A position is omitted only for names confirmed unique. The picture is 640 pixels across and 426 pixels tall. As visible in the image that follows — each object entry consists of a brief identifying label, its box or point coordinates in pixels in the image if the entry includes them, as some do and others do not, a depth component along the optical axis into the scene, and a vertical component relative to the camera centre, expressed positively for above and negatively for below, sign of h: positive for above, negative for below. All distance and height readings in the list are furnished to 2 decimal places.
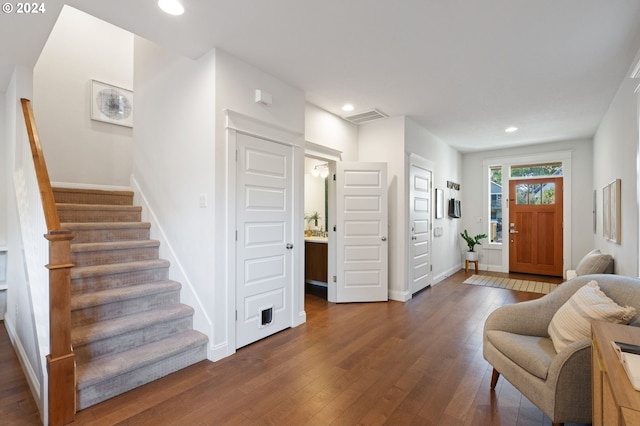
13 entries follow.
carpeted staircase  2.20 -0.81
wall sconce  5.56 +0.79
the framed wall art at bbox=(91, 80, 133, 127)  4.27 +1.55
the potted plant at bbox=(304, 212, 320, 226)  5.83 -0.07
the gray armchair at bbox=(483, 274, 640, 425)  1.62 -0.83
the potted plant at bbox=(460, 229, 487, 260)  6.70 -0.60
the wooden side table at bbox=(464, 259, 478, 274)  6.60 -1.05
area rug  5.21 -1.22
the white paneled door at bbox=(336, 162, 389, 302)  4.43 -0.25
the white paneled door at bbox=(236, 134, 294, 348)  2.94 -0.25
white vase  6.68 -0.88
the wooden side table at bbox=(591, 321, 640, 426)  0.94 -0.57
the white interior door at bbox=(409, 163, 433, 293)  4.84 -0.18
